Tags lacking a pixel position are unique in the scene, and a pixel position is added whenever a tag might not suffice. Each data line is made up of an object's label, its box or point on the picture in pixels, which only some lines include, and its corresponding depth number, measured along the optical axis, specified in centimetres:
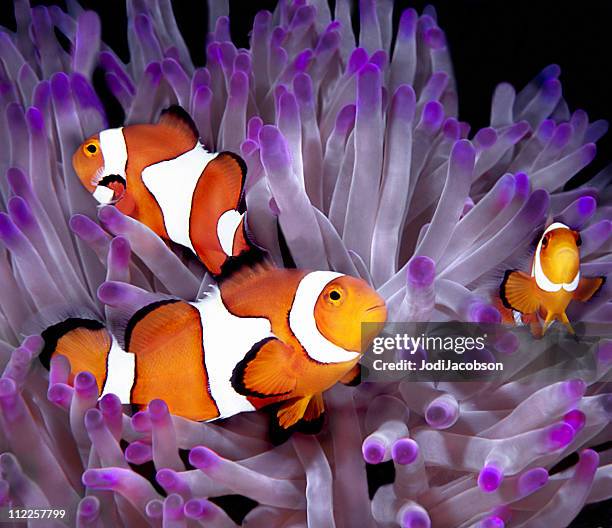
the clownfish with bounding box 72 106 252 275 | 26
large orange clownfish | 22
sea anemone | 22
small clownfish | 24
